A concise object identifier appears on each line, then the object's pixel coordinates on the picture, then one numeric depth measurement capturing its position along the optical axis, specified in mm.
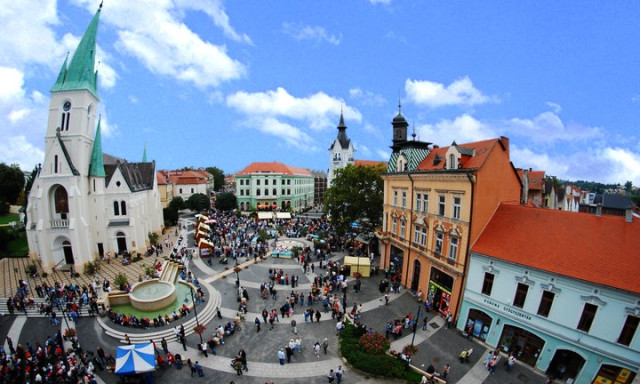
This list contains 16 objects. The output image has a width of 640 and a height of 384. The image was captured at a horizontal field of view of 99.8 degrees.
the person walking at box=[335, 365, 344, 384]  13688
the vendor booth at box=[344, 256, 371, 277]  25375
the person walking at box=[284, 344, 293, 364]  15305
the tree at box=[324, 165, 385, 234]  30781
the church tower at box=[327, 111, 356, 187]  77875
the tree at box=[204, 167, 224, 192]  109500
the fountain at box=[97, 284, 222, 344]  17125
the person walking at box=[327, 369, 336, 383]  13448
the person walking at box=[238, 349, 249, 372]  14586
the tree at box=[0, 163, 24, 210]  48531
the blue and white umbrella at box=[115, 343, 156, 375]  13070
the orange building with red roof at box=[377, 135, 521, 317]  17188
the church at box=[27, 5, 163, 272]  26000
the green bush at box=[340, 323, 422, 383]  13961
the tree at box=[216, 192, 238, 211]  61219
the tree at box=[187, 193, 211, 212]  58719
